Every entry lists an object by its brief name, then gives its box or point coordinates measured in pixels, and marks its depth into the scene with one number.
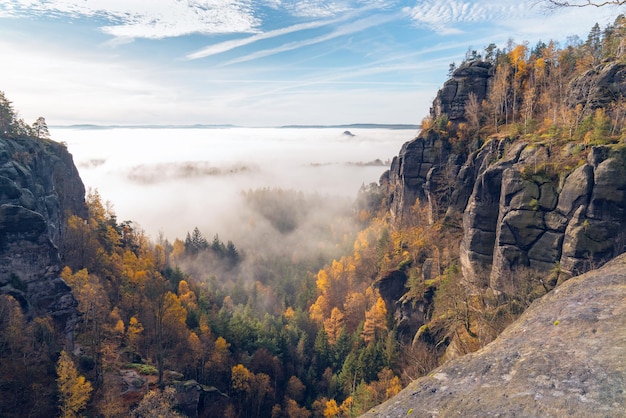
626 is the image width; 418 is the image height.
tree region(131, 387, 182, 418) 31.12
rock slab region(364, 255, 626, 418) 9.29
